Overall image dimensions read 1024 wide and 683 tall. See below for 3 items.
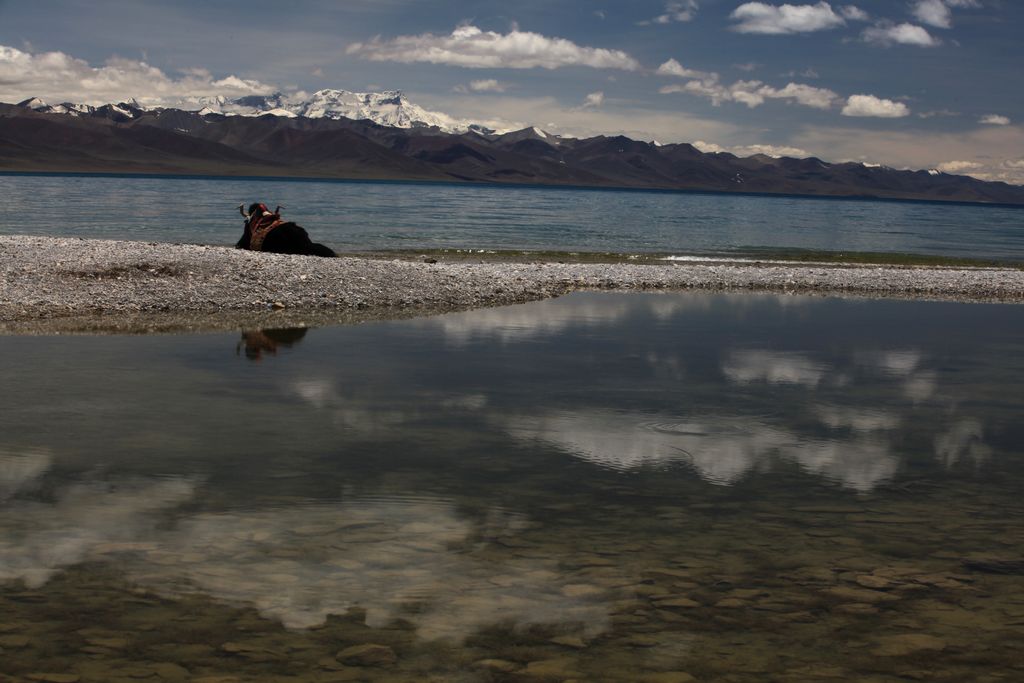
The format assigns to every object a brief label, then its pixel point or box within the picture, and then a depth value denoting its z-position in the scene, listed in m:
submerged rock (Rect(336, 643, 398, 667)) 6.05
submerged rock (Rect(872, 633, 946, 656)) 6.37
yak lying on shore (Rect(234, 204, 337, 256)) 31.28
